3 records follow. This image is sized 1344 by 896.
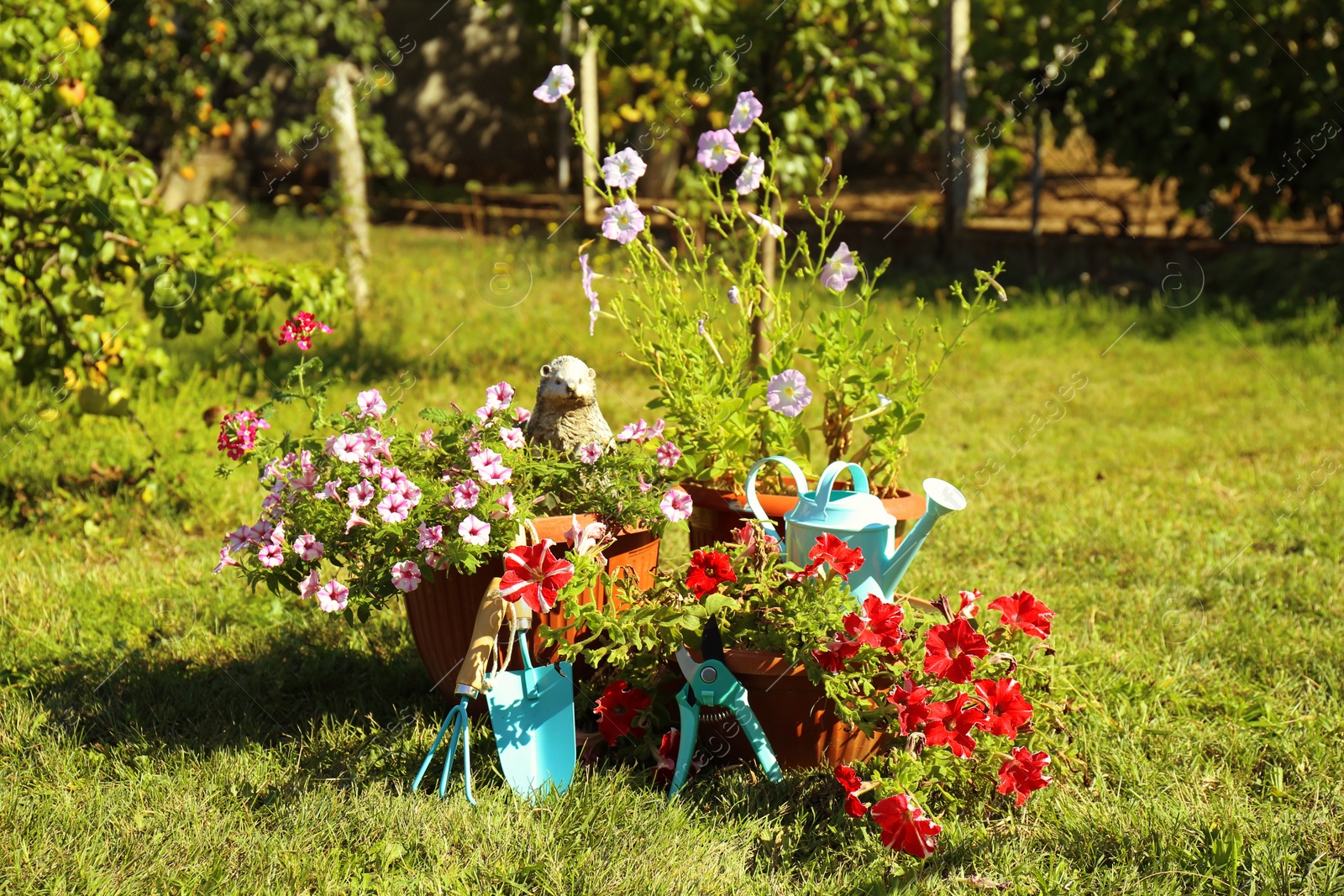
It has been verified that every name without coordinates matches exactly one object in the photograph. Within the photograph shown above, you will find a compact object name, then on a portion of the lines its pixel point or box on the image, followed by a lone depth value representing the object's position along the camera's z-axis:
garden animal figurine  2.25
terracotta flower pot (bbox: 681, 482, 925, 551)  2.36
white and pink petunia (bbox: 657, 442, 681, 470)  2.24
